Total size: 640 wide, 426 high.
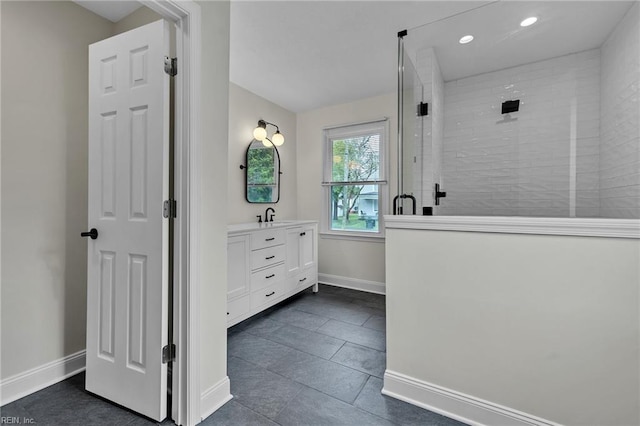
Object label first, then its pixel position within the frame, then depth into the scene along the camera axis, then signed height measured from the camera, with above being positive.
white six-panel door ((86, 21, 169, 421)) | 1.32 -0.05
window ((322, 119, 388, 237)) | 3.47 +0.45
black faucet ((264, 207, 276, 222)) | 3.42 -0.06
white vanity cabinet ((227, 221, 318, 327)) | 2.26 -0.54
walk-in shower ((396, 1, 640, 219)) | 1.64 +0.77
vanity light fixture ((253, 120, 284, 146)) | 3.09 +0.93
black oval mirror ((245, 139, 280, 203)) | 3.19 +0.49
